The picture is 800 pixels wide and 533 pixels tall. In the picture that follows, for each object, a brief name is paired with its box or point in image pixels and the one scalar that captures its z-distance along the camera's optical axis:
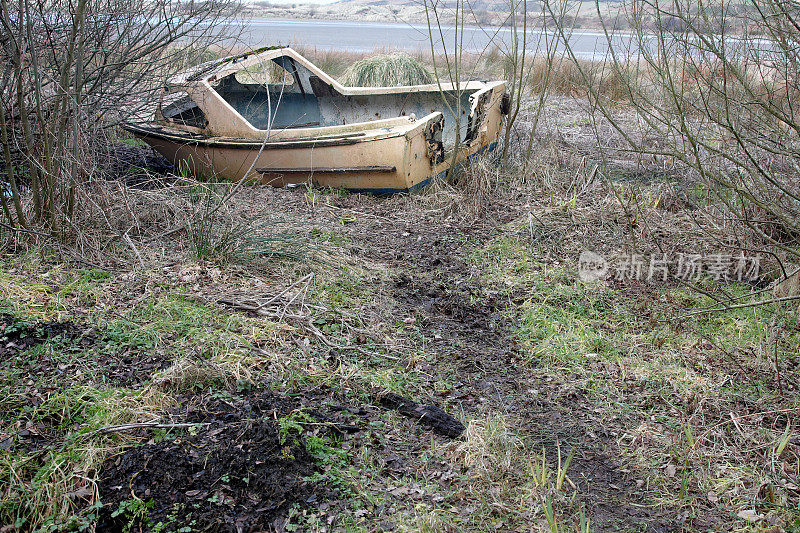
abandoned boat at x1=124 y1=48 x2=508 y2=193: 6.86
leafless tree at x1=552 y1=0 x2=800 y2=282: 3.89
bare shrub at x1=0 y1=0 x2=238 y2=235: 4.66
